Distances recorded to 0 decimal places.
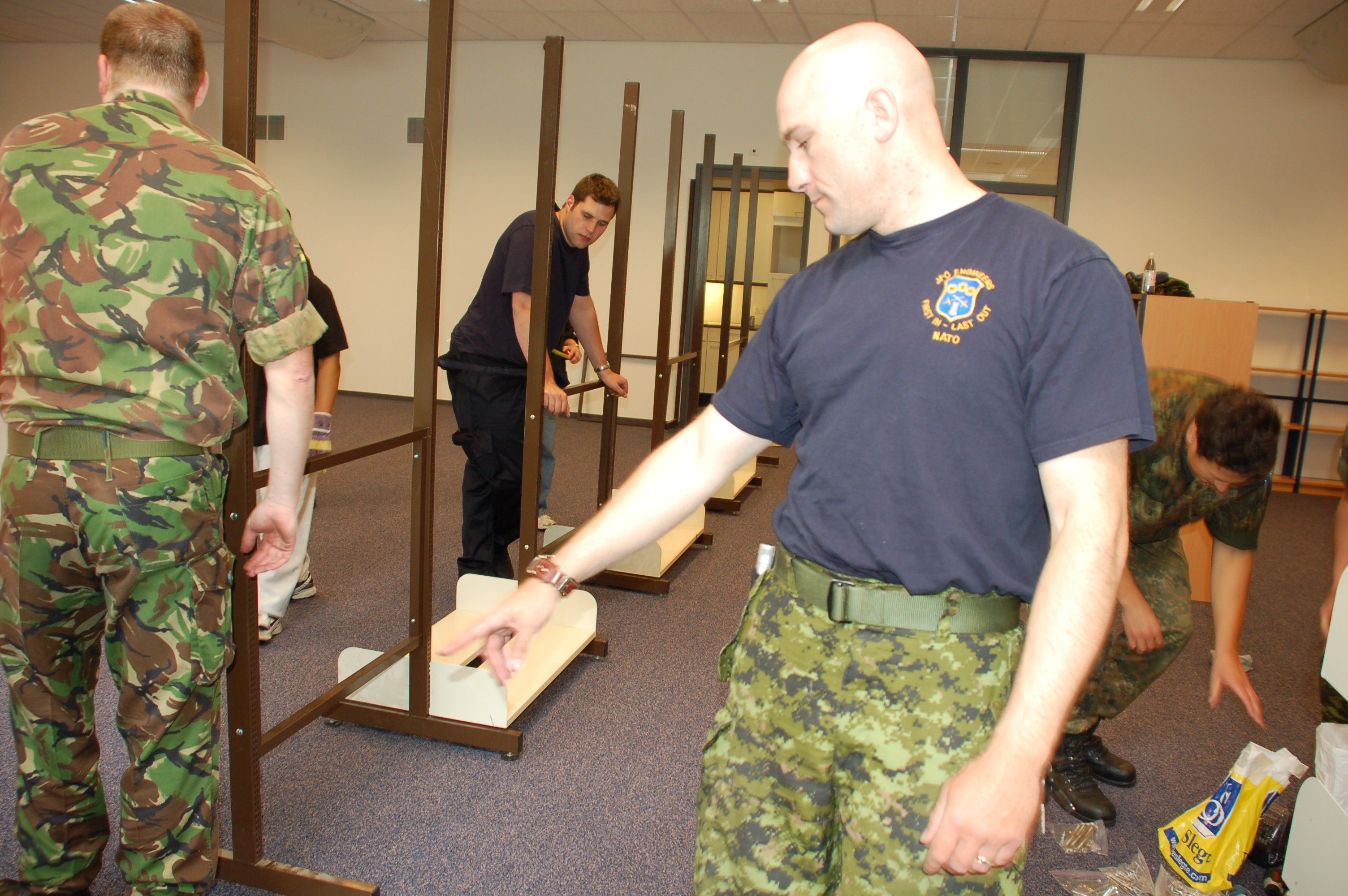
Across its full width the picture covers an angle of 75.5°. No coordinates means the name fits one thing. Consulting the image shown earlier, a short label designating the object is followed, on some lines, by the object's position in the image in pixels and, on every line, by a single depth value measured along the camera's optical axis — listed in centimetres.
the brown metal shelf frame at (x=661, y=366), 347
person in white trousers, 273
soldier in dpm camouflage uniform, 128
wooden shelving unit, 636
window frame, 659
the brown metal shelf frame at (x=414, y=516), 144
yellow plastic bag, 184
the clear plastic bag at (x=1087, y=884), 186
